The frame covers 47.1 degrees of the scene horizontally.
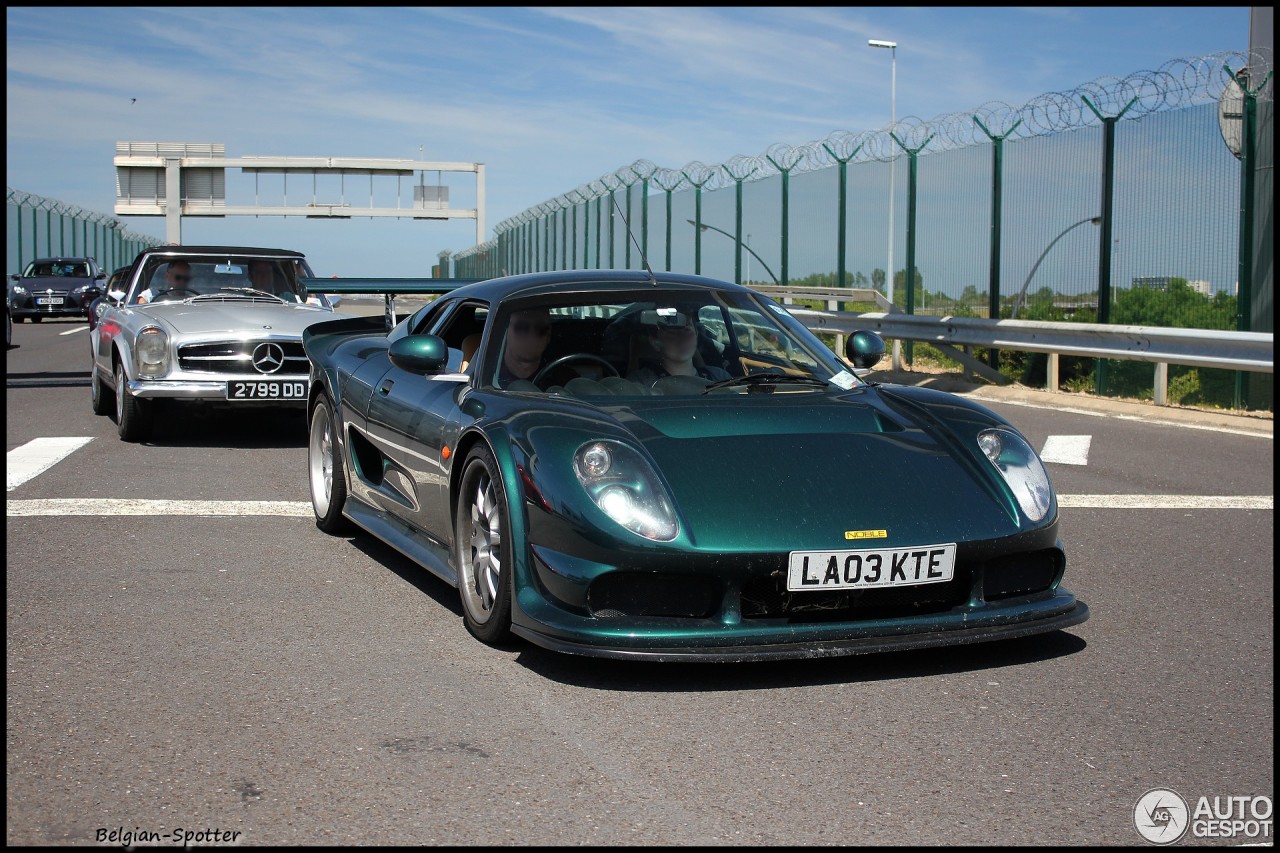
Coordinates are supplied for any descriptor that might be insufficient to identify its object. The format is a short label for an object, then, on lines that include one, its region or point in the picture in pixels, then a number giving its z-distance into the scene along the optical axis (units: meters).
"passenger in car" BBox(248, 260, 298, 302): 11.72
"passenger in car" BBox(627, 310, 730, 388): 5.48
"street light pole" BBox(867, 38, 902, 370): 17.72
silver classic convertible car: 10.07
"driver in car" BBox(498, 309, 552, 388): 5.36
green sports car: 4.18
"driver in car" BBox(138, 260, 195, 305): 11.48
